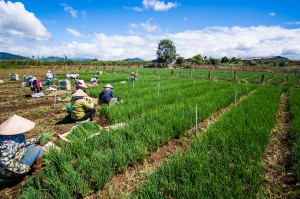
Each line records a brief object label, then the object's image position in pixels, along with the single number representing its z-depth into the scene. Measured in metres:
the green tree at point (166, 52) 69.38
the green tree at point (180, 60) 64.18
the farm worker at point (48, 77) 13.47
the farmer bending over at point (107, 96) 7.04
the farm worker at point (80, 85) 6.81
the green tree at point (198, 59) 63.66
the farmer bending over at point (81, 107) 5.39
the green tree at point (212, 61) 64.38
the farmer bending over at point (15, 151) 2.62
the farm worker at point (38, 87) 10.18
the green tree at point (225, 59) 68.51
